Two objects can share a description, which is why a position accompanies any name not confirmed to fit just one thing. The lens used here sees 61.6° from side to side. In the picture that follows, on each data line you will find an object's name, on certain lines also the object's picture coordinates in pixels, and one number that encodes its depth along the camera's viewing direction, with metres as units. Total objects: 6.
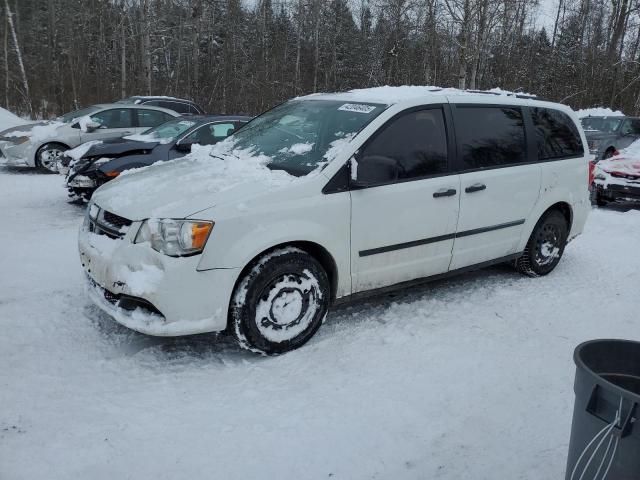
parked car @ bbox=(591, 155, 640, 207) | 9.84
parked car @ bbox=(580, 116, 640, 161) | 15.19
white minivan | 3.46
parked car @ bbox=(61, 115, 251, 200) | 7.82
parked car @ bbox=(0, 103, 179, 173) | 11.23
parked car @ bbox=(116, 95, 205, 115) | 14.56
